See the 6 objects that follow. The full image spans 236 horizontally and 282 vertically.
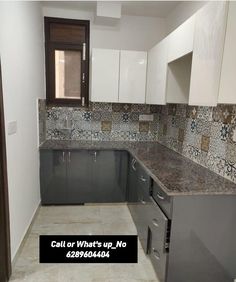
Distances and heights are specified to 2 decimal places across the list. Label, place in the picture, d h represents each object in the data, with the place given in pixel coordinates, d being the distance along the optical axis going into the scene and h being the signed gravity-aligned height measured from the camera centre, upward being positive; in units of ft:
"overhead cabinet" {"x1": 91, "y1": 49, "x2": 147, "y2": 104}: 9.20 +1.02
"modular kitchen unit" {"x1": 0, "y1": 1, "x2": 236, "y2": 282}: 4.87 -1.16
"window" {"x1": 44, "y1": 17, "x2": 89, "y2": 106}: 9.83 +1.69
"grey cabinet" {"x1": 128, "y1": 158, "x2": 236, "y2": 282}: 4.82 -2.97
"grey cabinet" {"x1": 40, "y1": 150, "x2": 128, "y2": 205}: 9.18 -3.22
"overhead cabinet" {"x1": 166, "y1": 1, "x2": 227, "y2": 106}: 4.40 +1.24
